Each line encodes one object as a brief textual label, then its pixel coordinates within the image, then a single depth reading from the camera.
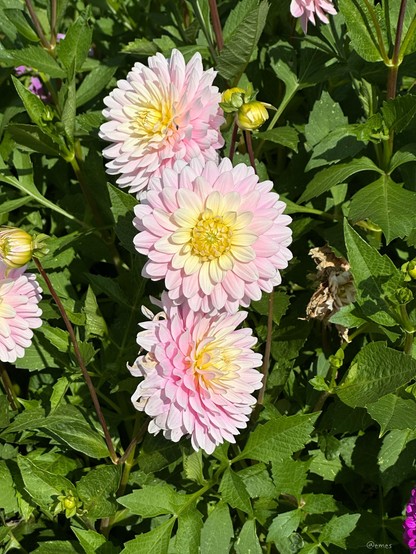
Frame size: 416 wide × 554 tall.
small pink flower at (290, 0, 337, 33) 0.42
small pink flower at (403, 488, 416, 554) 0.38
